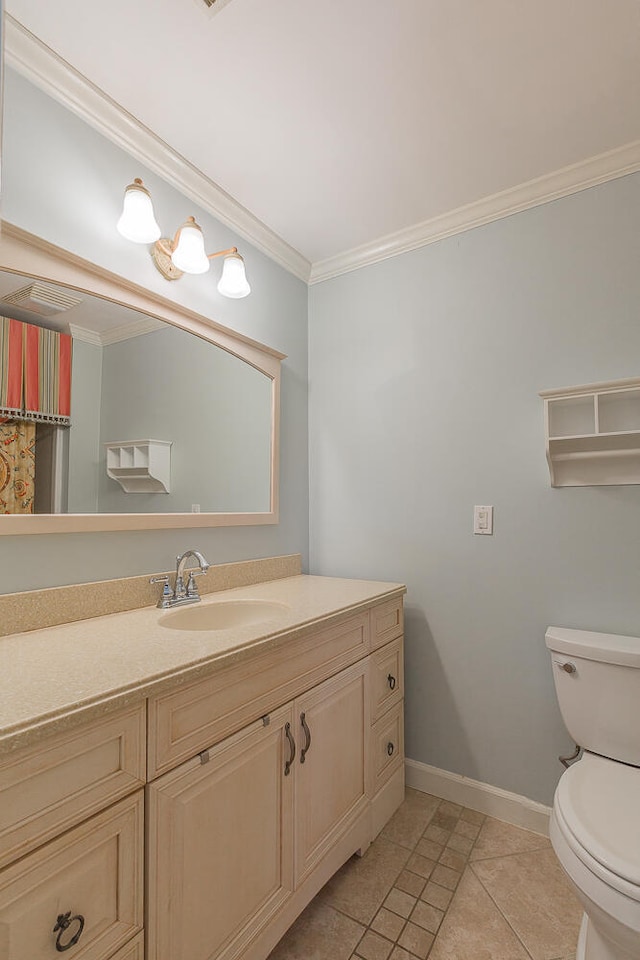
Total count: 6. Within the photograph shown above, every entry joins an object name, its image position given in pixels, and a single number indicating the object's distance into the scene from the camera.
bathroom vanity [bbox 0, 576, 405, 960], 0.75
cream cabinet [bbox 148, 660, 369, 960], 0.94
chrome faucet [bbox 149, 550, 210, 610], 1.53
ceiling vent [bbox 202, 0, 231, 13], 1.17
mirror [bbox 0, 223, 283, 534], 1.36
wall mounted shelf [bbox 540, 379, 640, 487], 1.58
